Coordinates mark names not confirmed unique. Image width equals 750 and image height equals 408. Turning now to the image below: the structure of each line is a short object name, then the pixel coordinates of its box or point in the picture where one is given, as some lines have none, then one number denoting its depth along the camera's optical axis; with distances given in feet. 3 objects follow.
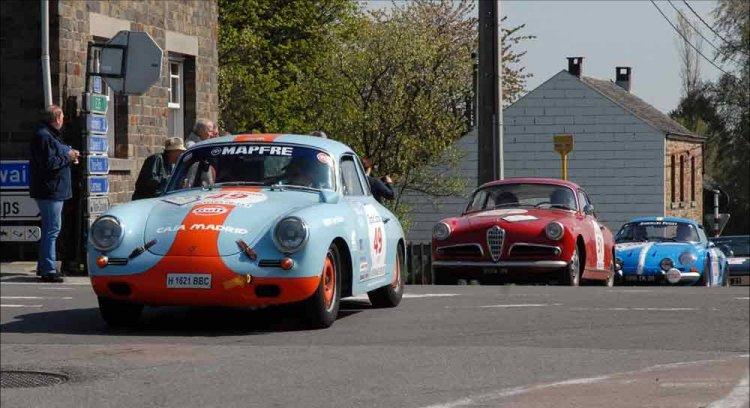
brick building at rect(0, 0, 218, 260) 57.52
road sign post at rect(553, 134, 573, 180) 88.53
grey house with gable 151.02
